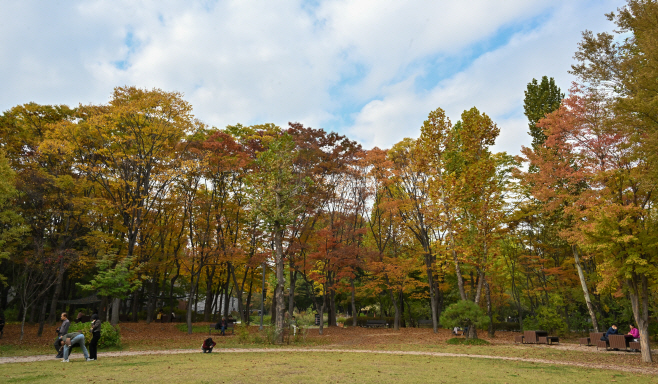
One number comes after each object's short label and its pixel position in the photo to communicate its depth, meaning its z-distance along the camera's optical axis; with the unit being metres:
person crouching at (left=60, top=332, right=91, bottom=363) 10.42
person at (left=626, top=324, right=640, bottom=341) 15.43
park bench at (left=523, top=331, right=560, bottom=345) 17.61
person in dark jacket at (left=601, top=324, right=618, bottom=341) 15.20
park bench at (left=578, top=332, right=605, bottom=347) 15.53
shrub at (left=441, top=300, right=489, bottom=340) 16.94
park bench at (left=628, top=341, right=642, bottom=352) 14.17
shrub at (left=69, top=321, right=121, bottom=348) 14.30
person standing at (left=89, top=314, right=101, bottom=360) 10.91
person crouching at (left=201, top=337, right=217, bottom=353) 13.39
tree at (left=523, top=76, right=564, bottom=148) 24.75
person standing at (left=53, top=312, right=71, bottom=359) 10.88
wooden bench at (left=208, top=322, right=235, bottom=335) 22.76
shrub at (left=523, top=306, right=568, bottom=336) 22.45
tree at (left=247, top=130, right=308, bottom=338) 18.02
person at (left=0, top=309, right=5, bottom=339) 16.57
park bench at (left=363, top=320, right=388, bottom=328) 29.75
